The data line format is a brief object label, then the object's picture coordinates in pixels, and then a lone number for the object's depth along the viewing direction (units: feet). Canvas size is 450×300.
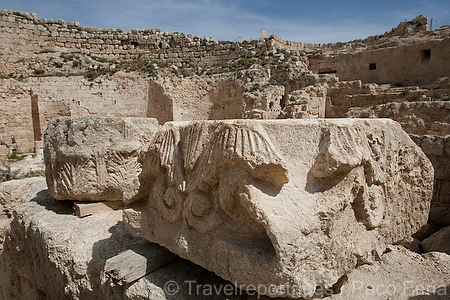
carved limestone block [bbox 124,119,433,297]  5.37
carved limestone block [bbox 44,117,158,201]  10.33
